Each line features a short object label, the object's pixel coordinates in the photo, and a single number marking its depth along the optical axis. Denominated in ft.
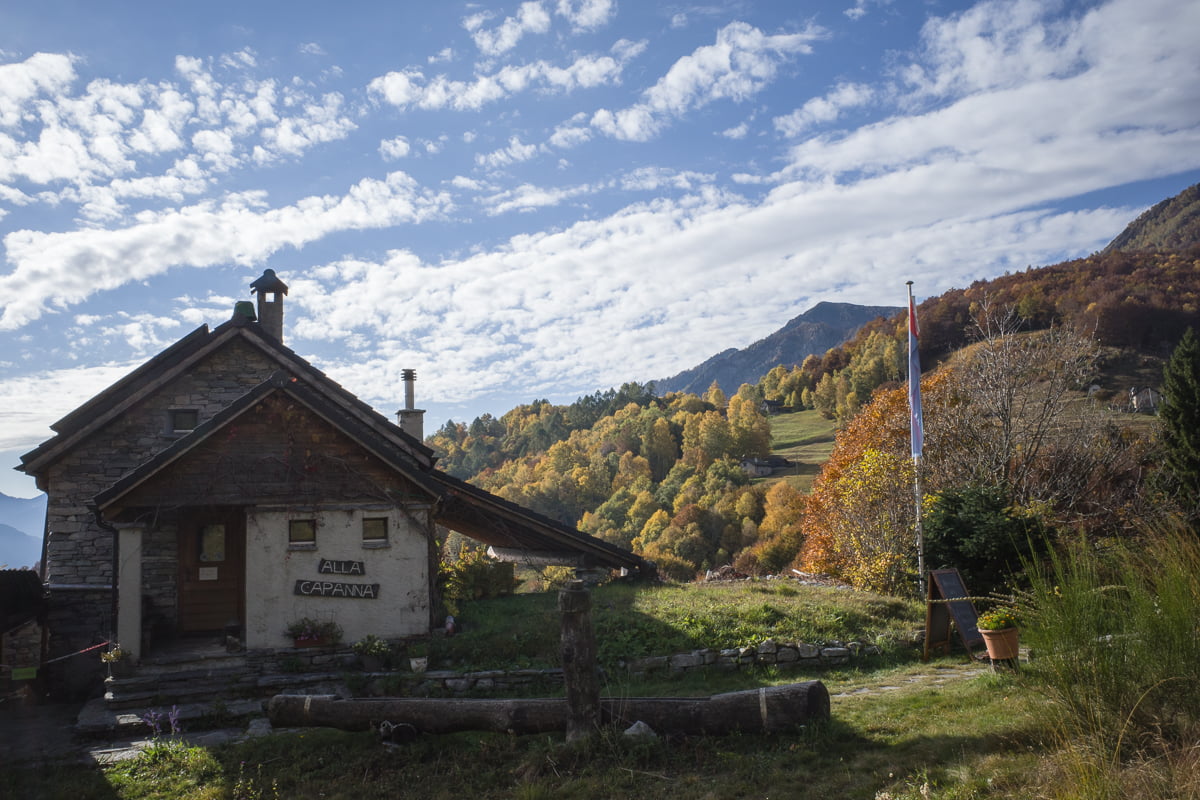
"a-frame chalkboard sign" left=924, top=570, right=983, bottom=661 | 35.77
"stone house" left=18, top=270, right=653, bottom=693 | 43.70
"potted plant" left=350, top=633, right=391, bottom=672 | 42.55
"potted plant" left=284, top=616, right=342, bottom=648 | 43.50
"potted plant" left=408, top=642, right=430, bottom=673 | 40.73
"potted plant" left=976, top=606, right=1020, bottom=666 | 29.14
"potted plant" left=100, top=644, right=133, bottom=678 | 40.34
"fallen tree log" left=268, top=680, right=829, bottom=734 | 25.22
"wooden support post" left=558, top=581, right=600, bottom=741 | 25.34
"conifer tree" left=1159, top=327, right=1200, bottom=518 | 100.83
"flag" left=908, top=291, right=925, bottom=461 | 46.44
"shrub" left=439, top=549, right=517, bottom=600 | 59.06
